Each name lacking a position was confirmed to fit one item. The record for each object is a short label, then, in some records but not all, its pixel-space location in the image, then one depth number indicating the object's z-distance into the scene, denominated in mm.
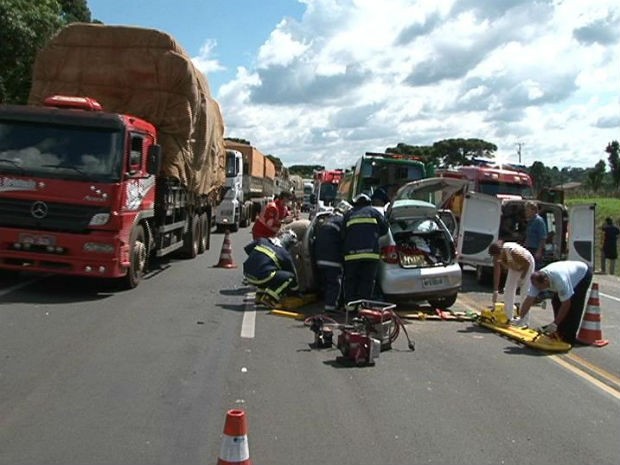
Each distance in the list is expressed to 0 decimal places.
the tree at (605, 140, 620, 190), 84250
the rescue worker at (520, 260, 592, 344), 9039
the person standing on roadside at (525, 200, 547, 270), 14031
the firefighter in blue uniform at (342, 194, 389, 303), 10414
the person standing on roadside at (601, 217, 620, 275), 20762
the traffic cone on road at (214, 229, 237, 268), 16500
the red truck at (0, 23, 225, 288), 10969
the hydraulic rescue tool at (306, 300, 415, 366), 7715
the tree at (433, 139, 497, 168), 94562
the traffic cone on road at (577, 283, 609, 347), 9578
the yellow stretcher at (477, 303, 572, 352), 9019
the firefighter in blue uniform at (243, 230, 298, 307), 11266
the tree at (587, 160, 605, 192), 80938
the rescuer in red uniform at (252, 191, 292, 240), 13734
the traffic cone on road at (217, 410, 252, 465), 3764
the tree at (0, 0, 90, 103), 20625
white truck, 28812
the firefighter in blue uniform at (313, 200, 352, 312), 10758
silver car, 10781
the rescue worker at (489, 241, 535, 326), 10508
